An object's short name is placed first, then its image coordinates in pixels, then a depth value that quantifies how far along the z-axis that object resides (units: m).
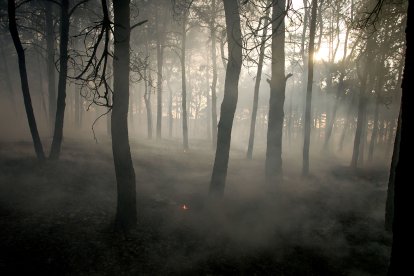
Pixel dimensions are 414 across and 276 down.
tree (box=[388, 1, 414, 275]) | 2.92
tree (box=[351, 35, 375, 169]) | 18.98
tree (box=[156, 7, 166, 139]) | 23.33
